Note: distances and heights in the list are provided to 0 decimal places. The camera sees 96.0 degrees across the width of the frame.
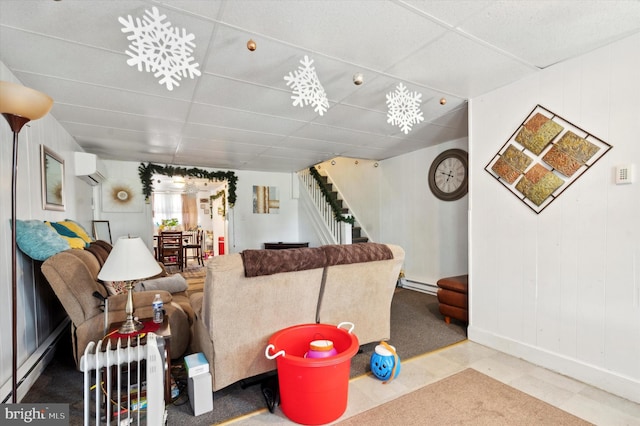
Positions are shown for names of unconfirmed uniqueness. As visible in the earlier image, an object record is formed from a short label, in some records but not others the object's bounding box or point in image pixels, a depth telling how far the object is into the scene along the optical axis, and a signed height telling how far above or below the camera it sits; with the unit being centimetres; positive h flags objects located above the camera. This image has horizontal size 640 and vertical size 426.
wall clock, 416 +54
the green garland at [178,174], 552 +82
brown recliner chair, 198 -62
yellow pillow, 262 -24
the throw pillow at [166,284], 286 -73
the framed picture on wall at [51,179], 266 +38
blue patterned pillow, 204 -18
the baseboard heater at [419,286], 463 -127
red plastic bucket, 162 -101
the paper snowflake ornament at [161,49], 141 +88
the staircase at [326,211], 556 +1
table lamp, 181 -33
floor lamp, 141 +54
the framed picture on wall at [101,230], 498 -26
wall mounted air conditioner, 388 +70
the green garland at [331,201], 533 +23
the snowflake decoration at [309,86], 190 +86
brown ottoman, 313 -98
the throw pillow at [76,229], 300 -14
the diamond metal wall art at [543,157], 217 +42
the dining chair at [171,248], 672 -78
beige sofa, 184 -62
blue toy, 211 -113
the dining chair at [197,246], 719 -87
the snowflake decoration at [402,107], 234 +87
